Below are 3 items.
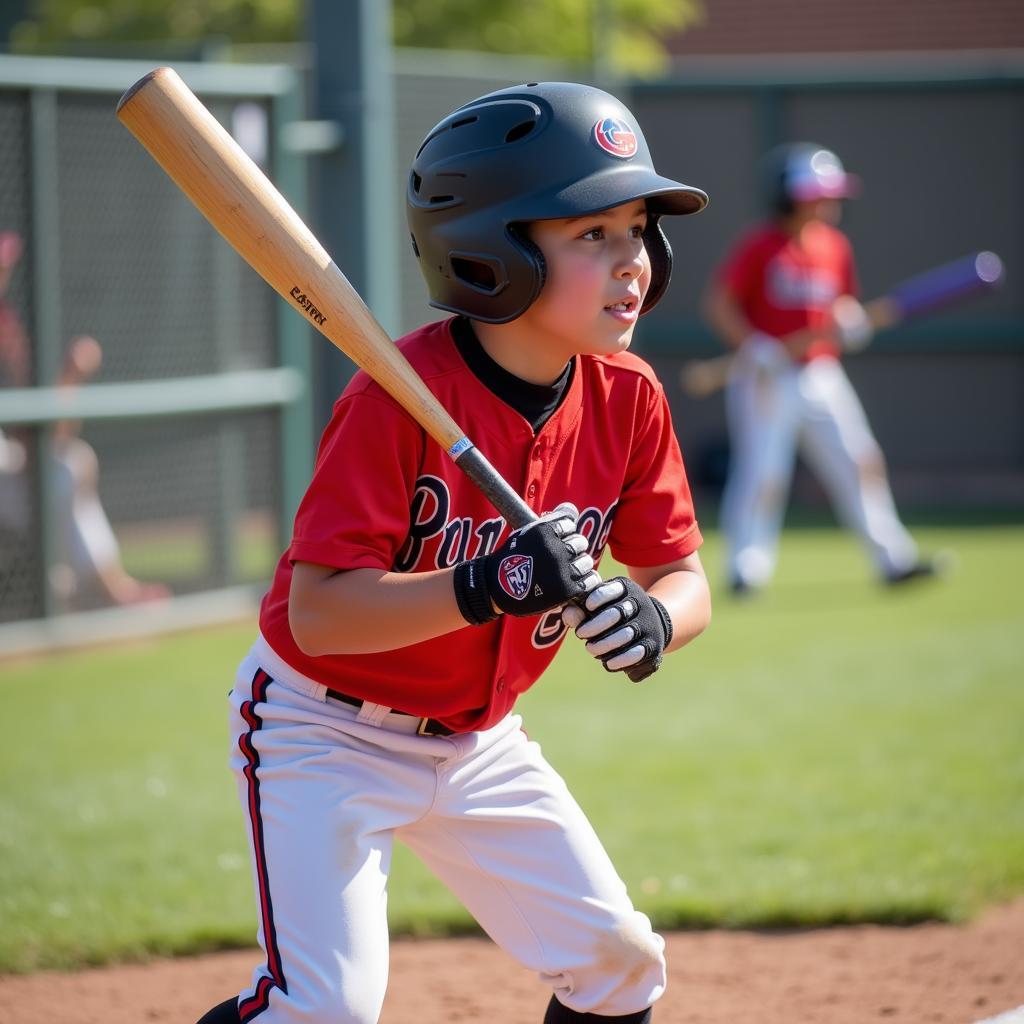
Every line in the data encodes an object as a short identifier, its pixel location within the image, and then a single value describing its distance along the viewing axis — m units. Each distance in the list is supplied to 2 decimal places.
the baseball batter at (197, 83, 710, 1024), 5.08
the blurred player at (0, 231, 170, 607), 14.54
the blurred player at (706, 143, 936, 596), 17.30
